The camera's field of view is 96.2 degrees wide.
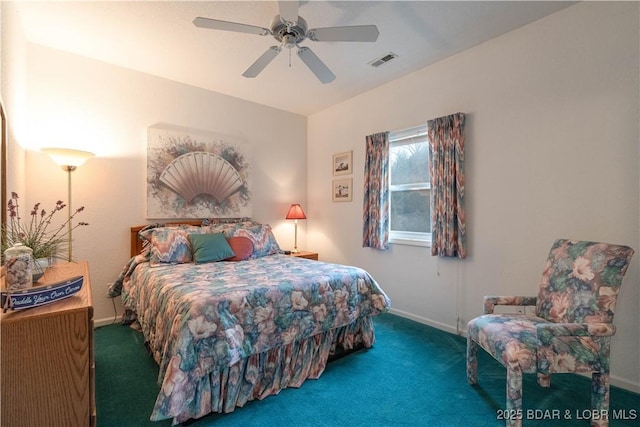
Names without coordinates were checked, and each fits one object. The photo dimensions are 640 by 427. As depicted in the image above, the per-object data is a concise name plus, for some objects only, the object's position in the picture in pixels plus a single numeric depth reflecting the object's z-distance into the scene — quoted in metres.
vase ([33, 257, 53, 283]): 1.47
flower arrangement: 1.55
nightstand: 3.84
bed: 1.60
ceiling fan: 1.79
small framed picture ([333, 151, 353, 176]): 3.96
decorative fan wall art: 3.25
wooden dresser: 1.08
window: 3.19
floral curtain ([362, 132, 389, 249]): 3.44
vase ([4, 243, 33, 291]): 1.21
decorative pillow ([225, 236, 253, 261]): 3.04
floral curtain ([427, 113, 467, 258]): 2.73
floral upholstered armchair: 1.54
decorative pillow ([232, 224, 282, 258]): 3.27
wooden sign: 1.13
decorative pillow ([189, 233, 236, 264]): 2.84
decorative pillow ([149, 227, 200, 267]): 2.74
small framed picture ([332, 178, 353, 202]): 3.95
